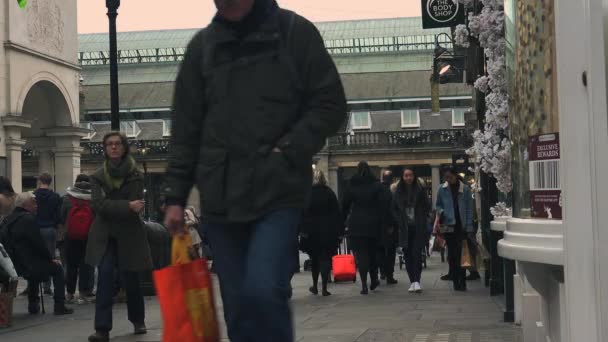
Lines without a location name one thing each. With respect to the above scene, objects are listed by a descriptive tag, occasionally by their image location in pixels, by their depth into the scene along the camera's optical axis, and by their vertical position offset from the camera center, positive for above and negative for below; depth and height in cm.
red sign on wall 479 -1
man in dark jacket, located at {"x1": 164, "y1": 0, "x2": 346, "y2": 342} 400 +16
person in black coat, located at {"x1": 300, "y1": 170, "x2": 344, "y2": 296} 1455 -67
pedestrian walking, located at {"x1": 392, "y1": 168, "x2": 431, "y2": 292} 1469 -57
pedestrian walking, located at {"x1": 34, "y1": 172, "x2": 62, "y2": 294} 1461 -30
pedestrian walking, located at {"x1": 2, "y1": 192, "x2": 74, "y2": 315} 1176 -68
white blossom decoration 780 +61
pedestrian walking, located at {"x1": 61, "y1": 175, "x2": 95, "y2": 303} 1313 -60
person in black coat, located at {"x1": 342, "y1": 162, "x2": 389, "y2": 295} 1459 -50
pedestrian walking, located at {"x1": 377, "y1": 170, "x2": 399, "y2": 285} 1498 -97
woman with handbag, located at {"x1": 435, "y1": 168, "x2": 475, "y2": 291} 1487 -59
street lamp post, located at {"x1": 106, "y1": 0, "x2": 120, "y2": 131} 1522 +176
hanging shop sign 1723 +263
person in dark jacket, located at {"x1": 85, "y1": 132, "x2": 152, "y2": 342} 896 -40
